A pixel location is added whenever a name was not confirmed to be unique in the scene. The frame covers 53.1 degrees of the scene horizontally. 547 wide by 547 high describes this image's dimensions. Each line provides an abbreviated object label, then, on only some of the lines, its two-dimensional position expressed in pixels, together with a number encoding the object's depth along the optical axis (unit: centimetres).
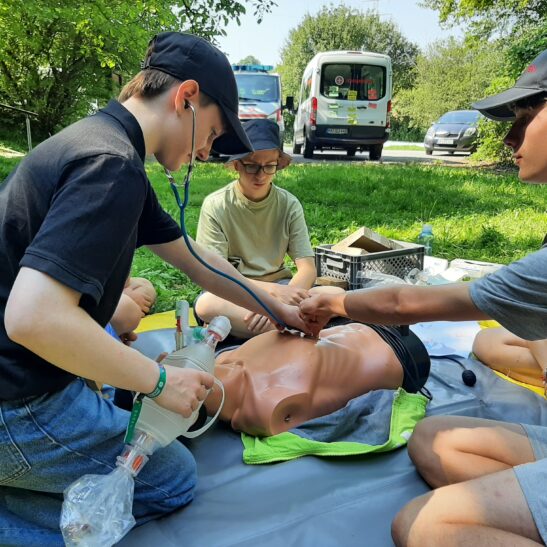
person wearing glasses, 317
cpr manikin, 220
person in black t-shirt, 127
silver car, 1719
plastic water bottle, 483
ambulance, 1330
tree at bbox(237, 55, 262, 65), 4923
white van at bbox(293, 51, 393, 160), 1443
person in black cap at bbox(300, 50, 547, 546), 147
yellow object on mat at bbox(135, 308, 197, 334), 345
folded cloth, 208
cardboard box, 395
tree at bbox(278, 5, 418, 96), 4056
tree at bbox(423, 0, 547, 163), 1120
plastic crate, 379
